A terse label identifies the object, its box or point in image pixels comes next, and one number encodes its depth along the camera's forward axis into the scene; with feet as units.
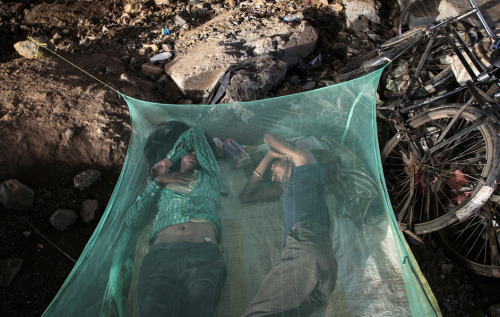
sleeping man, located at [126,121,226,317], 3.85
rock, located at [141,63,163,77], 10.58
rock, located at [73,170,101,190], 7.77
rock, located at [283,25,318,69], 10.37
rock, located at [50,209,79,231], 7.22
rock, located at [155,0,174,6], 13.62
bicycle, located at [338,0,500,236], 5.47
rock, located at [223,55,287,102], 8.60
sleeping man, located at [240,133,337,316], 3.71
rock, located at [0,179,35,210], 7.16
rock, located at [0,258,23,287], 6.30
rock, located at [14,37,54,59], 9.84
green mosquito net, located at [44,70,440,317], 3.84
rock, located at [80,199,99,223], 7.41
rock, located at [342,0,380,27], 11.61
